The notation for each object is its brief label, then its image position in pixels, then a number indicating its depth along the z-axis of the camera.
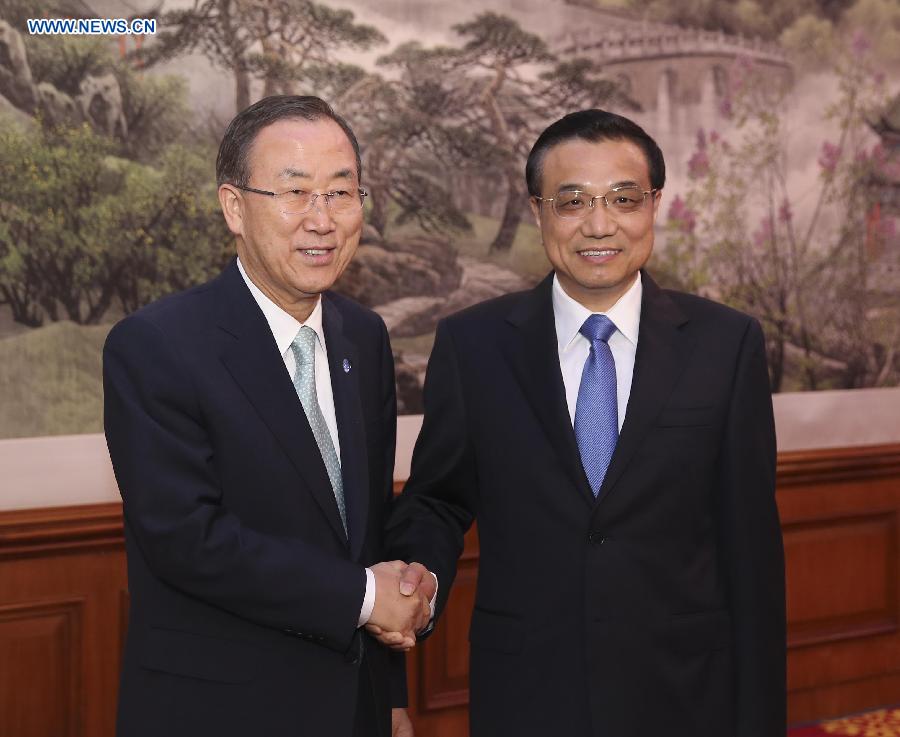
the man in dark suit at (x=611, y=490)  2.02
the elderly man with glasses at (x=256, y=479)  1.79
